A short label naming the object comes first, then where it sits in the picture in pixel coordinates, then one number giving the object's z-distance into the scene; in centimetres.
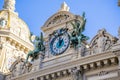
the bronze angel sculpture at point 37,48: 2395
